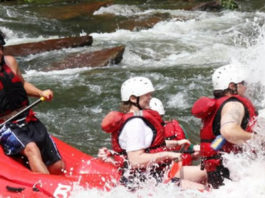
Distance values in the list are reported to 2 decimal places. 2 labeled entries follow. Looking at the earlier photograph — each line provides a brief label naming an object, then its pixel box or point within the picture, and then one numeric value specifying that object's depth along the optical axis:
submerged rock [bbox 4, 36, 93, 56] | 21.87
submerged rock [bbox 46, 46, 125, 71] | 19.91
